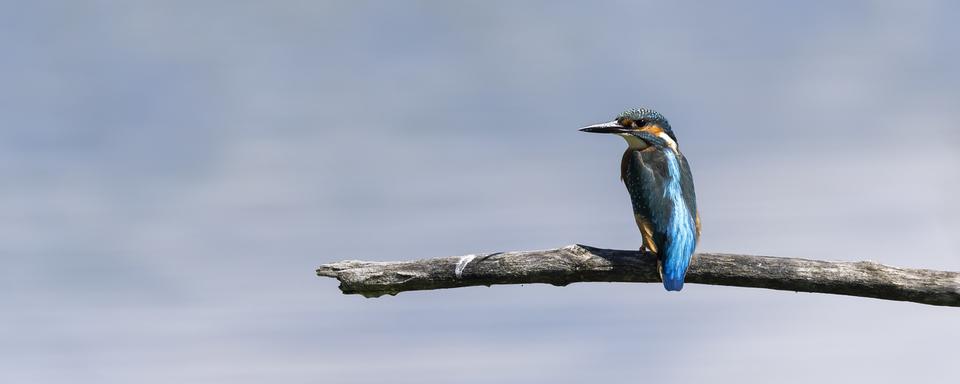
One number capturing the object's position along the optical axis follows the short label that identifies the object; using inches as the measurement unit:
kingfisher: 569.6
